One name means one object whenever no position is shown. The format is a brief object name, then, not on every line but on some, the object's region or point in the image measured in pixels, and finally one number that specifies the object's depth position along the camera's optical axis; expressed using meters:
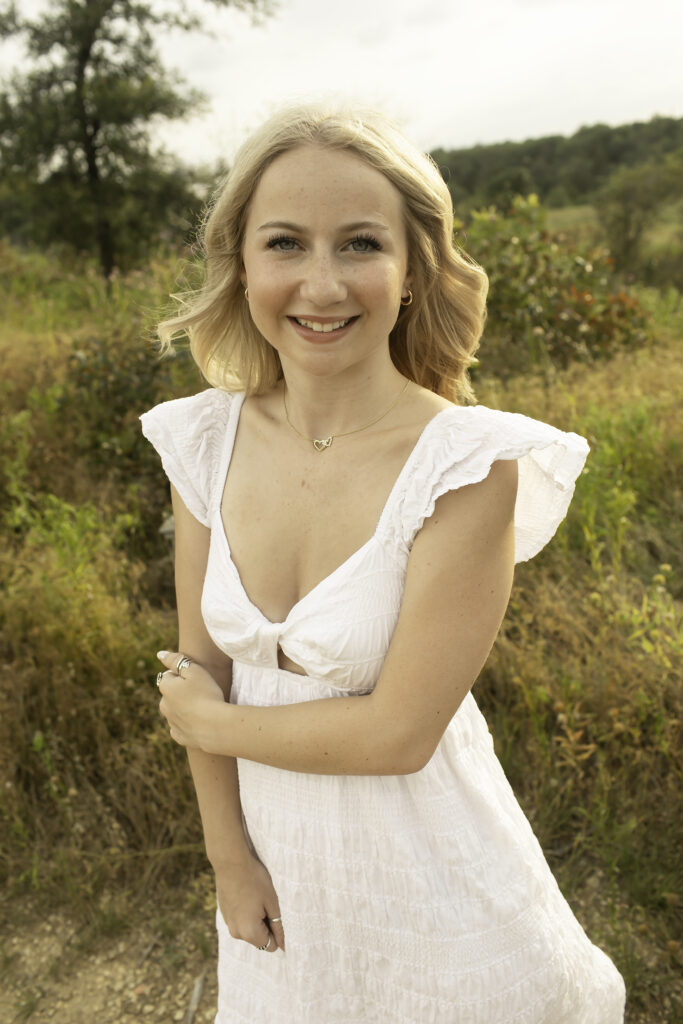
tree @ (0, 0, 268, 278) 11.41
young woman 1.21
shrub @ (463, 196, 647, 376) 5.09
